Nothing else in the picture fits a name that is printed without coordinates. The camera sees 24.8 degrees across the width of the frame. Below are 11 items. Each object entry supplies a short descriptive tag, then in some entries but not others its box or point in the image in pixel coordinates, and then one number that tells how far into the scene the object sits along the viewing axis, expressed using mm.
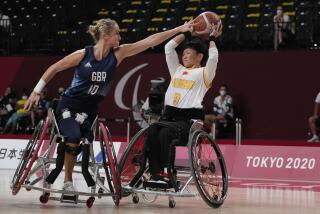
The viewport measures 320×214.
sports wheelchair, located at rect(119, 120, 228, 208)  7168
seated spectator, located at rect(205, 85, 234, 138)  17797
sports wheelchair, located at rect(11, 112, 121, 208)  7250
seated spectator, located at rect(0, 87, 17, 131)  20172
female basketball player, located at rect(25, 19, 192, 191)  7355
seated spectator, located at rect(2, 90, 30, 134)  19844
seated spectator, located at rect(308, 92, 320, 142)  16766
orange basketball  7820
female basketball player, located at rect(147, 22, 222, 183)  7516
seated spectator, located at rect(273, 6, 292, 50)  17797
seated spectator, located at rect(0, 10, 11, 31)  21623
